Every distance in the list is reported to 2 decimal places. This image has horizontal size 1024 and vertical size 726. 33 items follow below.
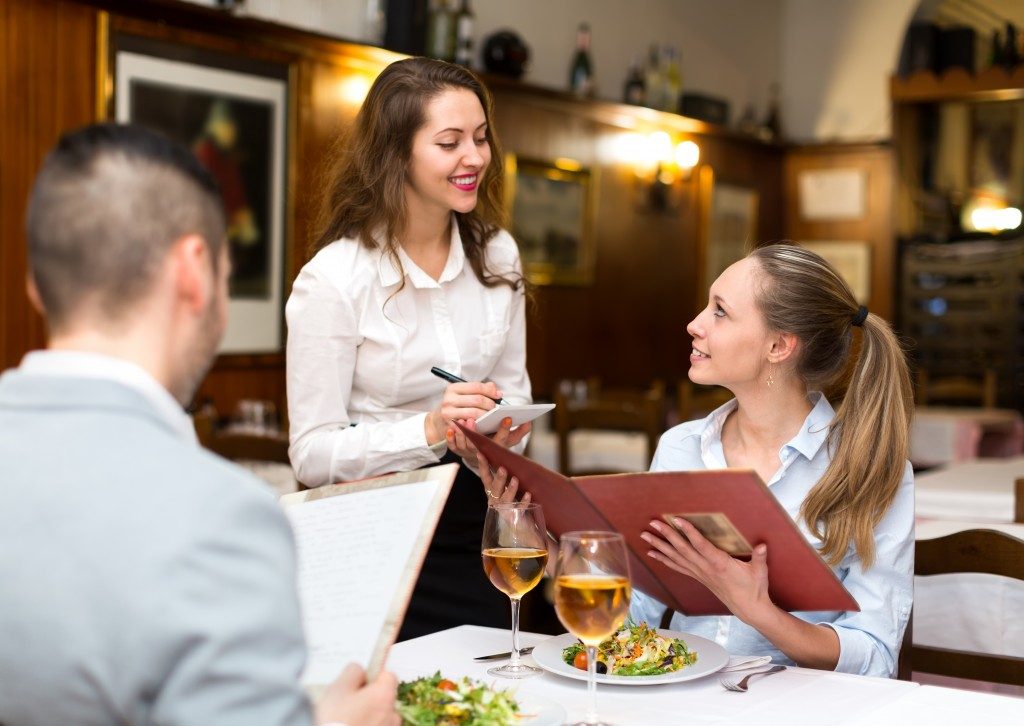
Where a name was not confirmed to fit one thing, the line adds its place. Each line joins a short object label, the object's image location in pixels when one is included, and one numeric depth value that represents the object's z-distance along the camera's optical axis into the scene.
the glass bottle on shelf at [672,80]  7.88
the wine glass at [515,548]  1.65
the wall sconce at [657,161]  7.68
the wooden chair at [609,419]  5.09
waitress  2.19
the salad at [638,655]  1.65
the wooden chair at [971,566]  2.10
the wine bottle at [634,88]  7.57
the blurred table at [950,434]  6.43
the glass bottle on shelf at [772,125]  9.07
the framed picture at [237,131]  4.65
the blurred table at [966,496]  3.68
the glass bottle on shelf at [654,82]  7.78
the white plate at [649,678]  1.60
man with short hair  0.85
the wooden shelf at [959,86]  8.38
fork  1.59
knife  1.76
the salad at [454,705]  1.31
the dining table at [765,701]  1.48
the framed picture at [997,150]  9.73
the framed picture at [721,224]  8.43
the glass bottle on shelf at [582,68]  7.17
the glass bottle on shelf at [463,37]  5.96
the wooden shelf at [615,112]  6.53
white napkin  1.70
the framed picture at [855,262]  9.19
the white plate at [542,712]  1.38
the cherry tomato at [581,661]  1.64
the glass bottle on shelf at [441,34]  5.89
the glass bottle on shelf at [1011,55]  8.38
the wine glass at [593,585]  1.38
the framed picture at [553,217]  6.78
